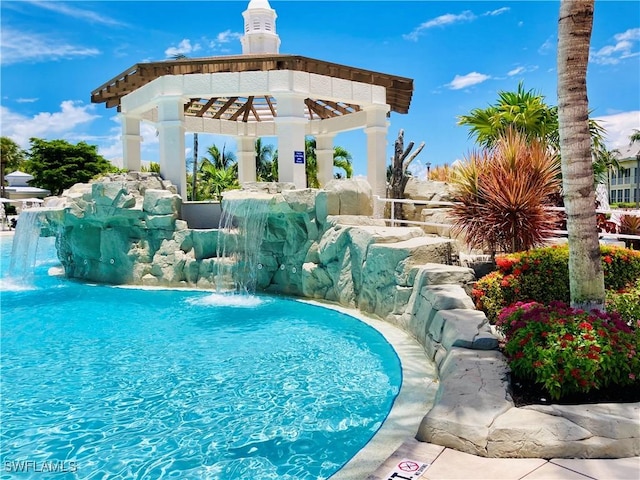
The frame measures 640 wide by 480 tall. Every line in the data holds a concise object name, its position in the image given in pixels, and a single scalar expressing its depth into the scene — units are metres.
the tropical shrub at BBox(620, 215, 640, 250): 10.28
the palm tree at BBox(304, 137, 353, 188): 30.19
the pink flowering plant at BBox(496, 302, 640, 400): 4.51
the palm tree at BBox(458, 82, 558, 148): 14.22
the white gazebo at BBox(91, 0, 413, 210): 15.23
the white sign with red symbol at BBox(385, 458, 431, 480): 3.61
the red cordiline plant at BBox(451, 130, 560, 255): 8.47
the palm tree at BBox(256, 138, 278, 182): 34.94
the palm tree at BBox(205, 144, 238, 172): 36.56
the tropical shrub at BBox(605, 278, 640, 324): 6.58
